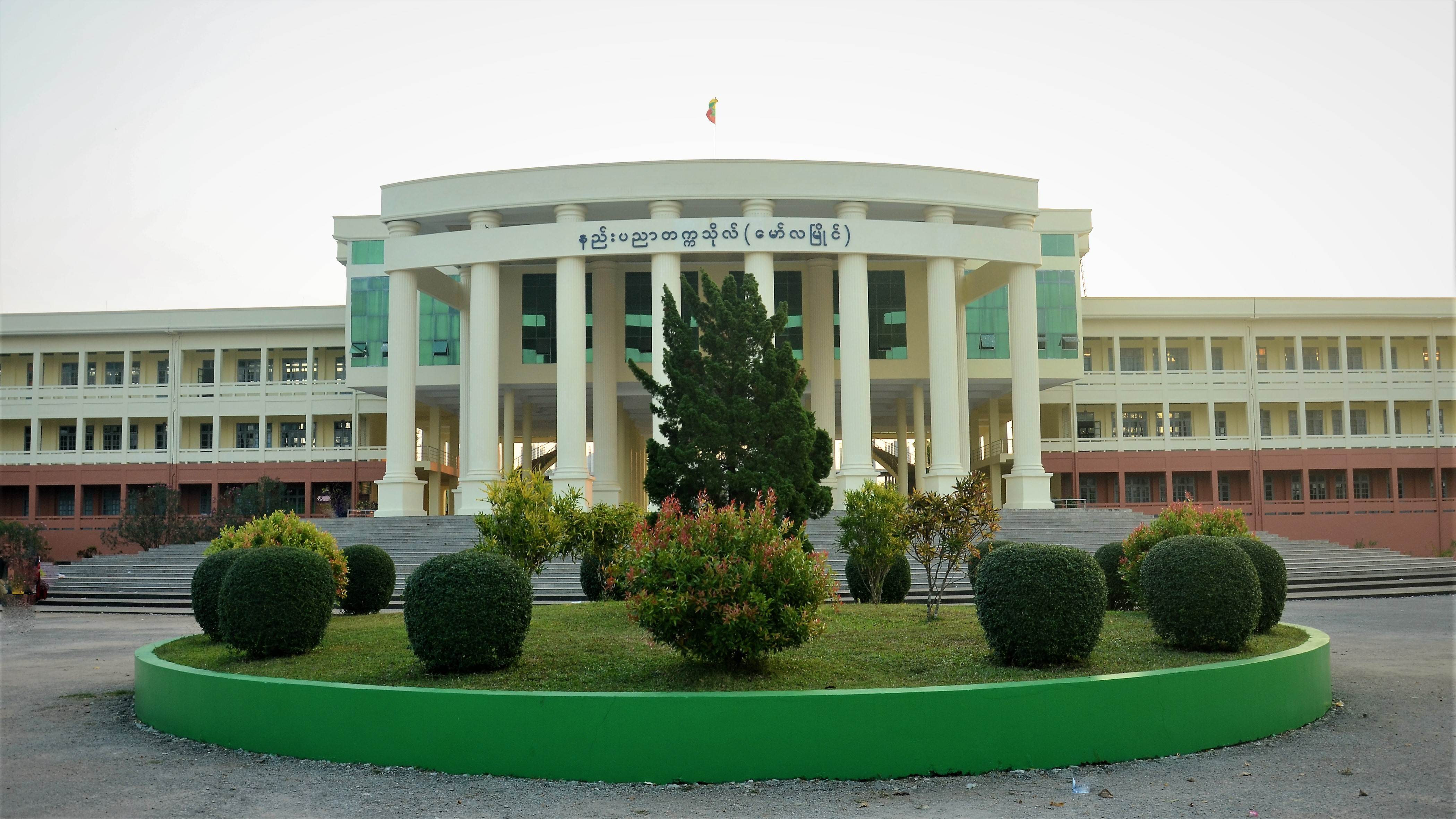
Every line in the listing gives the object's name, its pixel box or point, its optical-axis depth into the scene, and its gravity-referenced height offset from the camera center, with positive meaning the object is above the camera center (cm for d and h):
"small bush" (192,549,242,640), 1316 -107
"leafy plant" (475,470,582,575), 1564 -45
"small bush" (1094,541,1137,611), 1558 -133
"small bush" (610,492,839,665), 923 -80
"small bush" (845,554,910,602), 1781 -149
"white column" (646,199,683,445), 3366 +646
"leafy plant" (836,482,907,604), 1650 -64
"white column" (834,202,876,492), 3412 +442
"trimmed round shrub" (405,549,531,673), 988 -106
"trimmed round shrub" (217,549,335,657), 1137 -110
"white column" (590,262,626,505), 3841 +421
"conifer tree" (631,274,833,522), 1559 +100
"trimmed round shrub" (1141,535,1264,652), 1095 -108
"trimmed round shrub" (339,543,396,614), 1670 -129
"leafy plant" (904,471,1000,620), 1518 -45
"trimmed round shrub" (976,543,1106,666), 987 -105
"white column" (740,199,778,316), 3341 +686
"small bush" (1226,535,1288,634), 1260 -108
